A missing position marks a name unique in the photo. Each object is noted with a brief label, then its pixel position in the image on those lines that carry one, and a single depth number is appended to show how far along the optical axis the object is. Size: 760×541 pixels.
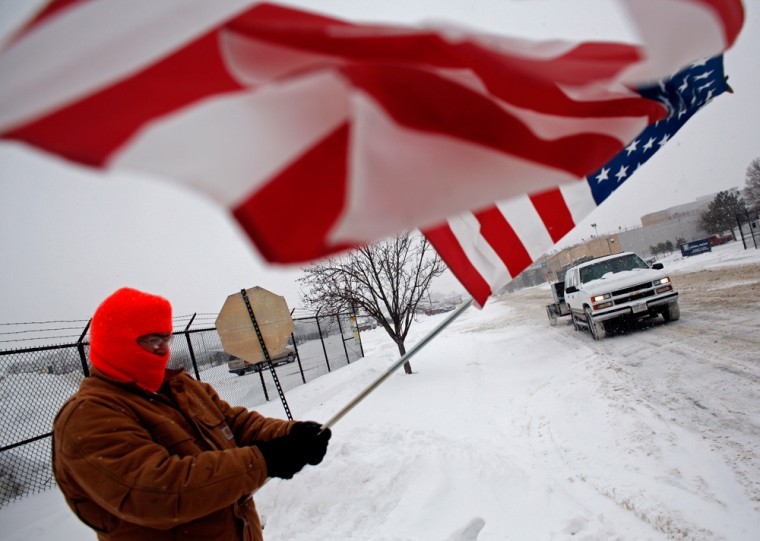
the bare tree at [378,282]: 11.34
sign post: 5.51
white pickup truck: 9.08
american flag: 0.74
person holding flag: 1.44
